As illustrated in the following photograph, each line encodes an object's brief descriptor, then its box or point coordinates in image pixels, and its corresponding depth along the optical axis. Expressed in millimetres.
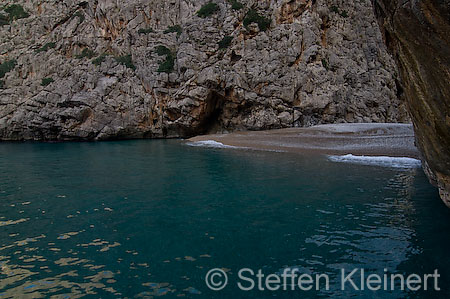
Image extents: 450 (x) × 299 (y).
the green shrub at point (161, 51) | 42562
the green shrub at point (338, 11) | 38250
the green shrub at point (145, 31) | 44219
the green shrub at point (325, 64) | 35719
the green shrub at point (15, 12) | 53000
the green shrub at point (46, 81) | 42781
